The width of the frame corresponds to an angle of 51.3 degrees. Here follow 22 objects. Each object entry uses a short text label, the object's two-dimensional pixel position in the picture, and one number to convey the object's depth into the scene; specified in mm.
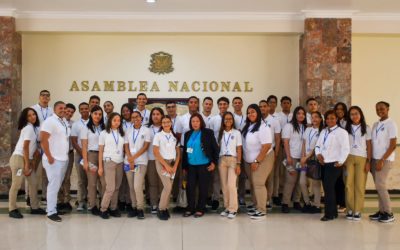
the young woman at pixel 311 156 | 6414
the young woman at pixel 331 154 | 5879
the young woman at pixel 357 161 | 6062
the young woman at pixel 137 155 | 6082
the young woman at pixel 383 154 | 5984
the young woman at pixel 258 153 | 6141
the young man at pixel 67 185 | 6629
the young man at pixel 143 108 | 6661
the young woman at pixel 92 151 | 6211
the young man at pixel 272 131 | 6781
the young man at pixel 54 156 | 5949
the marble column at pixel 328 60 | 8016
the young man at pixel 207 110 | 6690
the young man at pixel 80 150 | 6543
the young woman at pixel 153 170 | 6195
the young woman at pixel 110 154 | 6059
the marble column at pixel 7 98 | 7785
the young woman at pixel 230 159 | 6172
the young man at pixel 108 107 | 6890
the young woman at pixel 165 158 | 6012
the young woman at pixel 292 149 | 6590
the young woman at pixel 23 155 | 6109
